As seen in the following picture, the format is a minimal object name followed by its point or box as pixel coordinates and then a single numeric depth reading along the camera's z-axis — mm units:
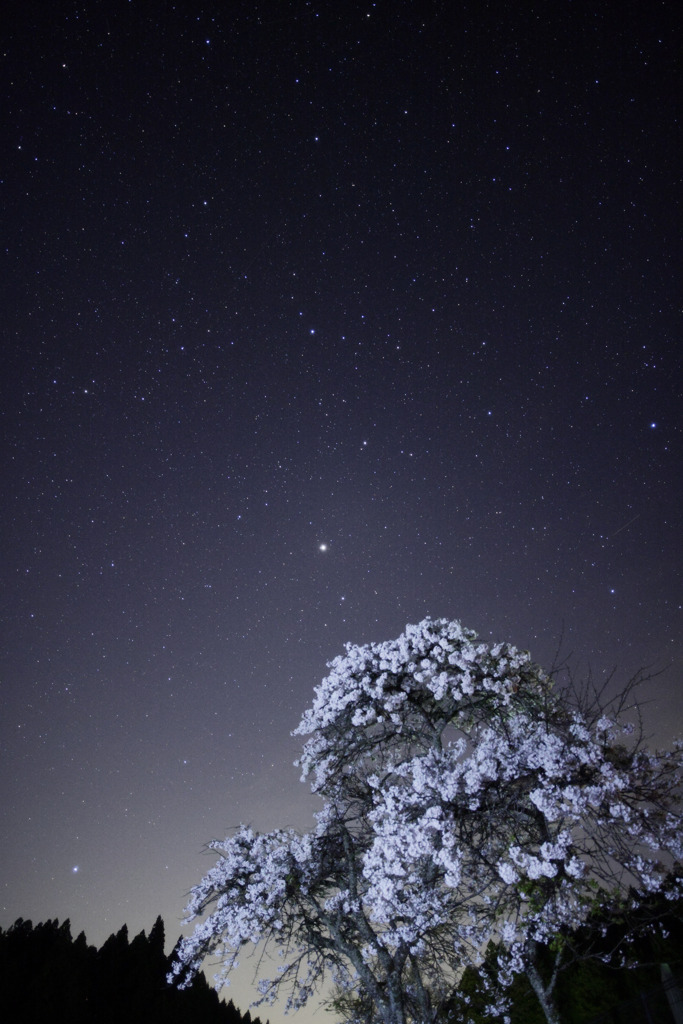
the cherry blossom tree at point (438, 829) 8672
